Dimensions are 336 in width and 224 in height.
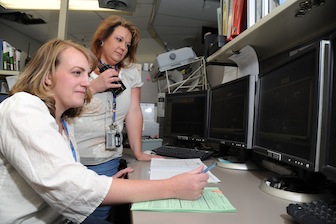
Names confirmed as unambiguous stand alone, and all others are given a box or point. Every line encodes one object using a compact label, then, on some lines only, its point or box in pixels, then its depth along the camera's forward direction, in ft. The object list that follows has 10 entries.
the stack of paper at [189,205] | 1.98
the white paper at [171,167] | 3.05
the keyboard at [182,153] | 4.43
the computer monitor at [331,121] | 1.90
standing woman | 4.12
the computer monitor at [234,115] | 3.52
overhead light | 9.74
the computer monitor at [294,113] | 2.06
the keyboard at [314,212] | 1.60
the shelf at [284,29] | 2.59
